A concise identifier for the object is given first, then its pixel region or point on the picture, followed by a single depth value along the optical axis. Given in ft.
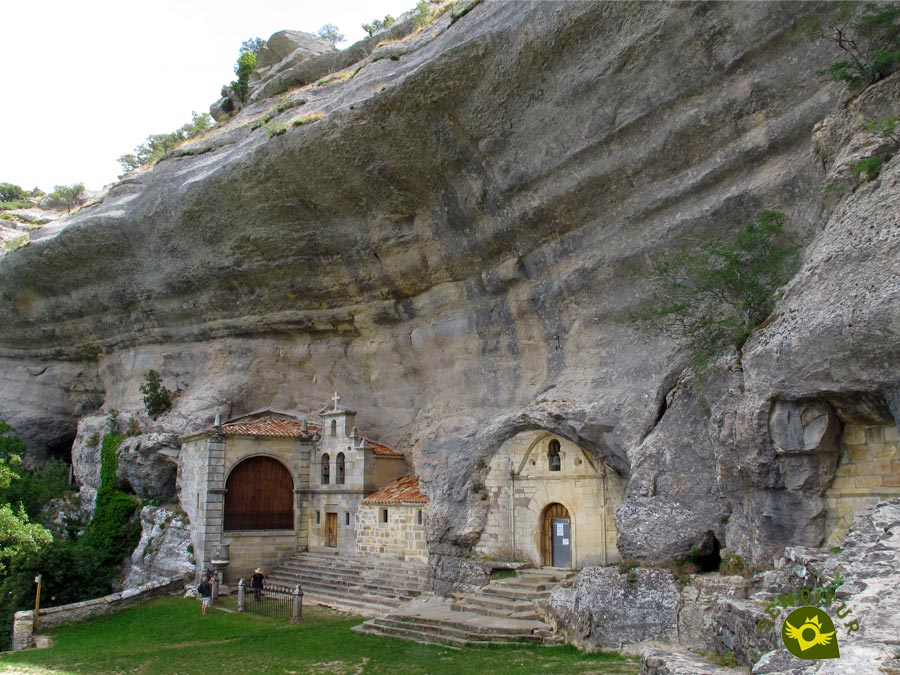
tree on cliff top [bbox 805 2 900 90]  41.19
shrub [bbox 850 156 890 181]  36.11
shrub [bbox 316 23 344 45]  157.99
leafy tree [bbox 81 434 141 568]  88.12
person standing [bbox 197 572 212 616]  66.75
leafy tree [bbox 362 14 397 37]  117.39
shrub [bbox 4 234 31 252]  103.87
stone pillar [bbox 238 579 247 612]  65.92
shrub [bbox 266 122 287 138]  74.84
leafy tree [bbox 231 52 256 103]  128.98
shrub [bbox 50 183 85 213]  157.69
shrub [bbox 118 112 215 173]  132.67
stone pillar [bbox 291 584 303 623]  60.34
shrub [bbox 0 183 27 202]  178.09
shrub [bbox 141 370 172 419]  98.27
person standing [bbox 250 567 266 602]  67.15
